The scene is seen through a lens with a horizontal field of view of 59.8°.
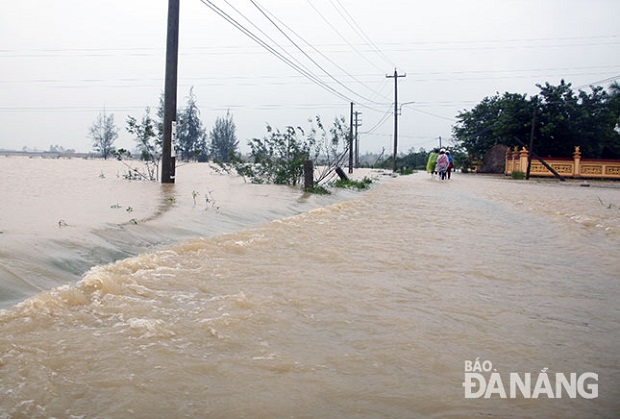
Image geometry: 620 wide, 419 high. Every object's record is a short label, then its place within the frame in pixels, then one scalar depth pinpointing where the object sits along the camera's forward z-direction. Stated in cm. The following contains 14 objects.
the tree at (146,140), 1465
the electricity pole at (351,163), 3384
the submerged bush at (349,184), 1839
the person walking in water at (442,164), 2852
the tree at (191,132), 6373
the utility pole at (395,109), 4459
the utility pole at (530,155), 3050
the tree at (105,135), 6506
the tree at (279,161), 1641
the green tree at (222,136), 7194
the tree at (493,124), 3492
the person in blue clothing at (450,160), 3002
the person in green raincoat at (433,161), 3120
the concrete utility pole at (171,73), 1226
